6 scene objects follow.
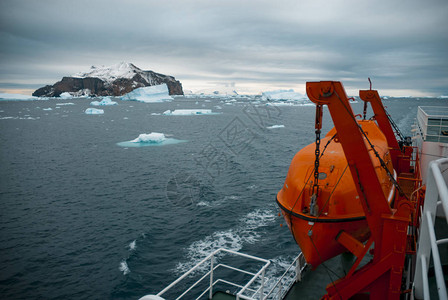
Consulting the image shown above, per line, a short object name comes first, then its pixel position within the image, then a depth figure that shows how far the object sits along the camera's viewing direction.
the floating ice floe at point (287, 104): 134.24
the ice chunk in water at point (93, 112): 75.50
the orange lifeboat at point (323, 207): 6.80
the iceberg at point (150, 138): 37.41
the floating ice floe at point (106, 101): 98.54
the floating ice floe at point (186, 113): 76.94
